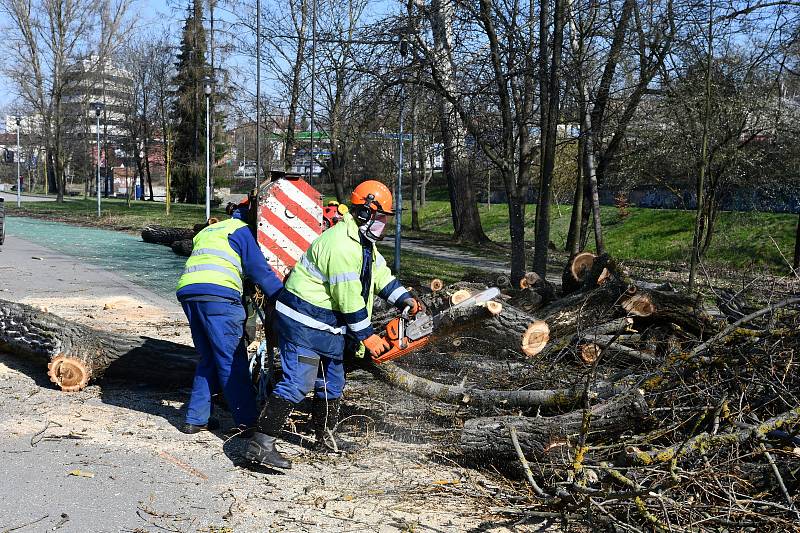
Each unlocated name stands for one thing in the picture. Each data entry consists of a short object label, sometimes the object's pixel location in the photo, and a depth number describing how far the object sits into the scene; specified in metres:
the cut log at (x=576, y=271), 9.24
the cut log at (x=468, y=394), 5.04
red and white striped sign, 6.68
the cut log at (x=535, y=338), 6.76
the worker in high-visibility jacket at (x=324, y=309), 4.82
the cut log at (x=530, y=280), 10.27
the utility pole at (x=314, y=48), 11.63
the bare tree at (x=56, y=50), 42.56
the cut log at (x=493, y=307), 5.59
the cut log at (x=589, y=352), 6.48
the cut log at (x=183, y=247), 18.12
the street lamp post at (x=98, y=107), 32.62
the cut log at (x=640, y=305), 6.95
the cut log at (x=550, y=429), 4.46
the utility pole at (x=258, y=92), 19.61
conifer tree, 41.53
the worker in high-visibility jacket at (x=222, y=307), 5.31
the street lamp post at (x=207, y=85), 23.58
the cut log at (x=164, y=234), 20.41
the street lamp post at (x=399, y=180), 11.10
